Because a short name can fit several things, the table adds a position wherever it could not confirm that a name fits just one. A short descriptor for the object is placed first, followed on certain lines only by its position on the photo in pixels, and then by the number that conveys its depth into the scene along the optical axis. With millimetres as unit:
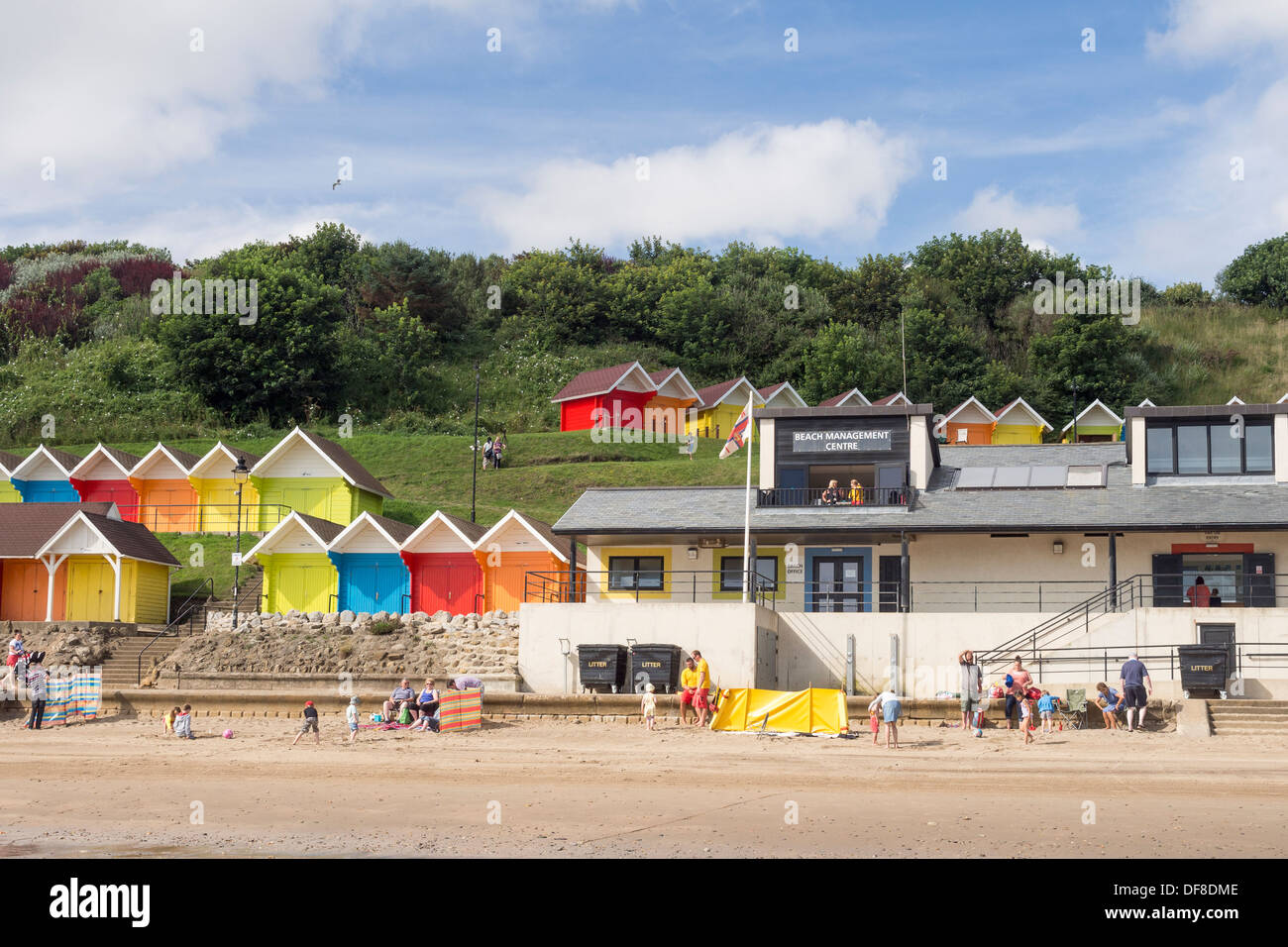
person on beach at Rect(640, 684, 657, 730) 26672
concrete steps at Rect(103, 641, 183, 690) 34969
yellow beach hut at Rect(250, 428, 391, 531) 51031
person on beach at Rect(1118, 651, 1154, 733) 25172
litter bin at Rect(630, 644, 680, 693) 29125
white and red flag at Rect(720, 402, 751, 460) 59250
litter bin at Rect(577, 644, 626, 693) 29328
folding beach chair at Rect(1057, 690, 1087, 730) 25578
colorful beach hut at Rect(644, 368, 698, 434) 72500
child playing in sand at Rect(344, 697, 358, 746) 25156
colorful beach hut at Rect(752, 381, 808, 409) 73562
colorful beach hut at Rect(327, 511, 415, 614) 41438
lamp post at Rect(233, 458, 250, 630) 41431
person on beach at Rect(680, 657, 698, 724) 26828
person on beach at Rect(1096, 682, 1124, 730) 25516
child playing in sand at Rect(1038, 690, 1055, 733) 25359
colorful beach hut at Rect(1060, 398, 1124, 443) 73938
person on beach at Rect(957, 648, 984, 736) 25547
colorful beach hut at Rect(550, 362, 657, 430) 70688
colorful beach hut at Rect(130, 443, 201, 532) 52594
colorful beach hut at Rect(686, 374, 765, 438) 73938
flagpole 30641
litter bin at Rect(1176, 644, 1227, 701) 26922
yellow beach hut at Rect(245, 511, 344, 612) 41809
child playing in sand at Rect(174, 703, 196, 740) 26484
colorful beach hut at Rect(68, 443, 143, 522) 53500
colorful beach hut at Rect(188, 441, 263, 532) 52281
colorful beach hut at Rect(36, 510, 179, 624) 40438
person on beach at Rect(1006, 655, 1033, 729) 25391
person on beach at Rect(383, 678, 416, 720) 27141
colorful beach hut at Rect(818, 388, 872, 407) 71750
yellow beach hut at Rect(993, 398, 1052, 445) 72562
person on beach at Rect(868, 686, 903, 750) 23484
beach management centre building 29859
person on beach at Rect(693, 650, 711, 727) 26500
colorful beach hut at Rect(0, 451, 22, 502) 54375
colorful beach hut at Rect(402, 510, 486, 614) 40688
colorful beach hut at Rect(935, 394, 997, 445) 72312
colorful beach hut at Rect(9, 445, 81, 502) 54031
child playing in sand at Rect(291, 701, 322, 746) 25531
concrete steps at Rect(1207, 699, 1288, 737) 24422
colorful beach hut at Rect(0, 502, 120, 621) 41250
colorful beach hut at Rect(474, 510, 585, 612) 39719
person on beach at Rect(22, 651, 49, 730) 28406
